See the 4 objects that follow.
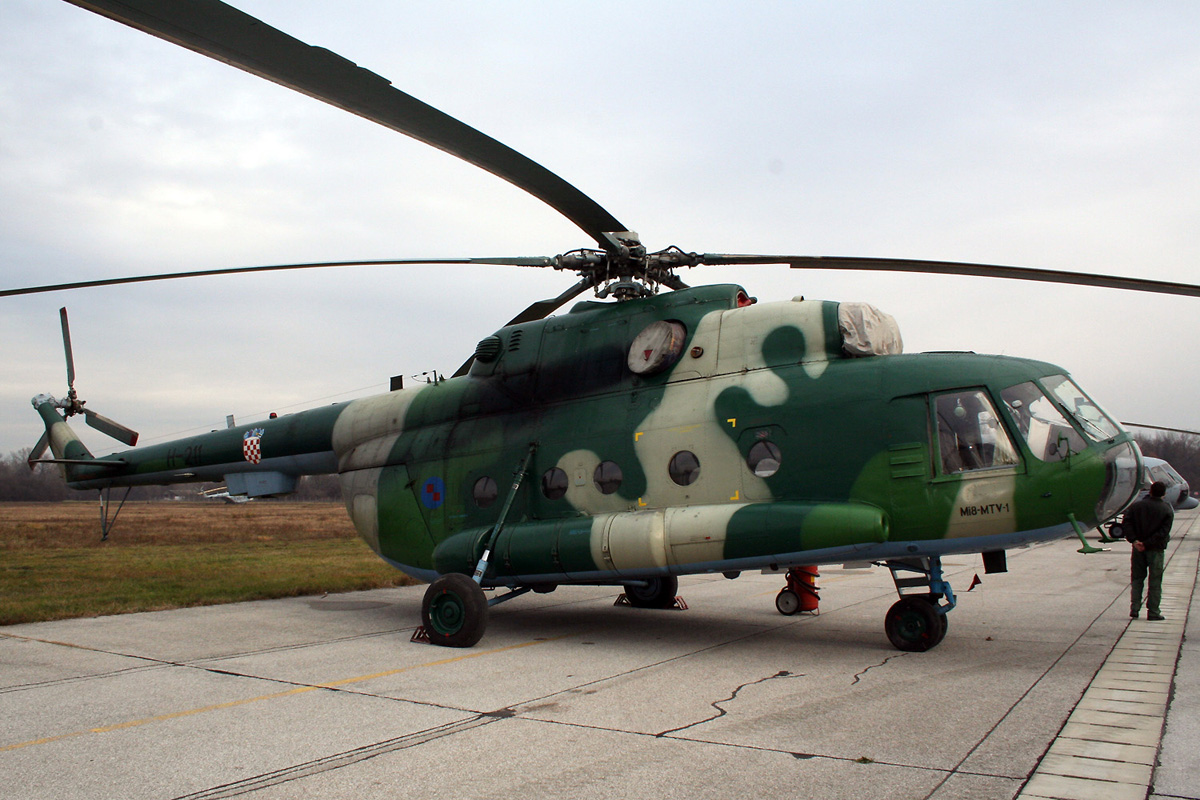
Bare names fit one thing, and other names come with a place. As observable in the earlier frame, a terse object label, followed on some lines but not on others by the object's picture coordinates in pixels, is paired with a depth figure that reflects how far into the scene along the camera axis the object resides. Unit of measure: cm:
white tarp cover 840
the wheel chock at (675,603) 1205
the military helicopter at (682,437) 736
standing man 975
